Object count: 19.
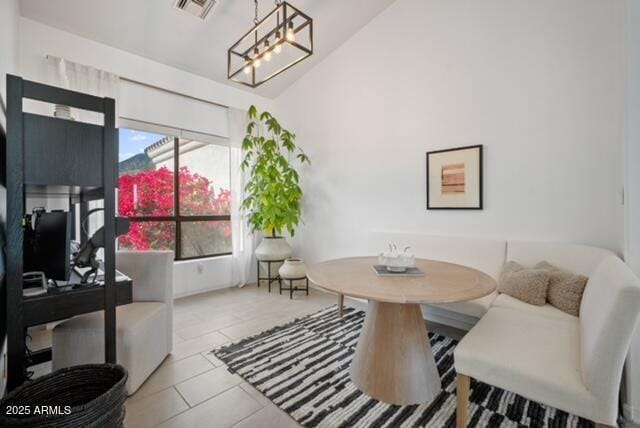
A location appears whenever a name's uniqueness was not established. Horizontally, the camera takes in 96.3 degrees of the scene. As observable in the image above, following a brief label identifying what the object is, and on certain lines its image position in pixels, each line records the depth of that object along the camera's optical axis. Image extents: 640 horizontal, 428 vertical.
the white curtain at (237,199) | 4.02
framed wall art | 2.69
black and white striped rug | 1.50
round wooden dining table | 1.56
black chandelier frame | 2.18
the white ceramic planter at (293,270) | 3.61
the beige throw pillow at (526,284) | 1.96
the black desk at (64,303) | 1.33
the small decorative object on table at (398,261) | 1.86
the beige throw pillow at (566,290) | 1.82
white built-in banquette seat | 1.06
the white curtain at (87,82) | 2.67
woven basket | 0.94
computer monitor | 1.50
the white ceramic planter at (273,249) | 3.81
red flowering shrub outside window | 3.38
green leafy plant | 3.72
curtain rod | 3.04
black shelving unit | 1.24
